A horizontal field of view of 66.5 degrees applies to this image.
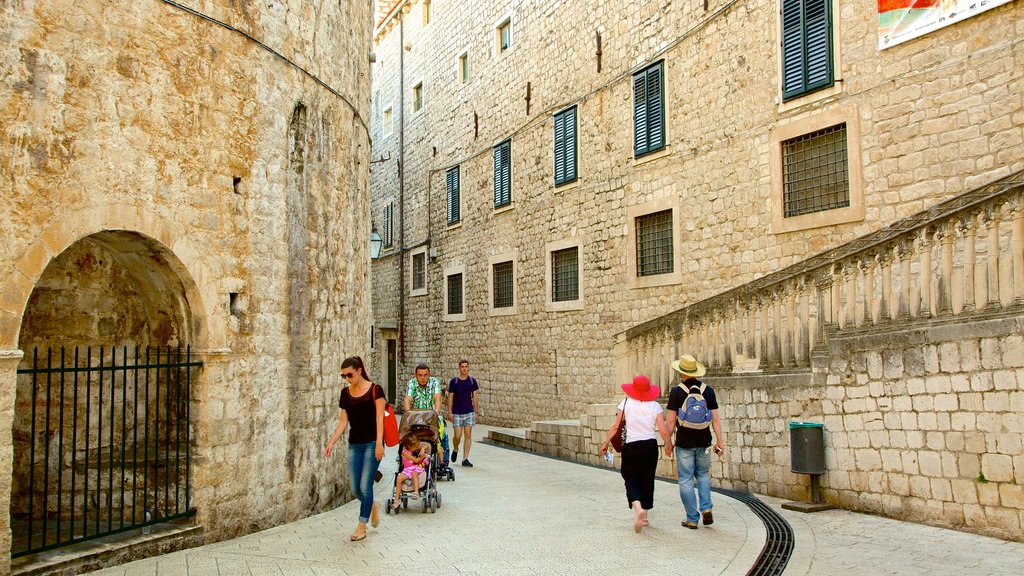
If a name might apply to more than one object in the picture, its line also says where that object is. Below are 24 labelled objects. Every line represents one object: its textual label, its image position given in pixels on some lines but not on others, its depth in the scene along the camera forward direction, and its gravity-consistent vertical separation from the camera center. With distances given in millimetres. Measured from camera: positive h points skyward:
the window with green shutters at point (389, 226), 27938 +3645
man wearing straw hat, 7359 -1019
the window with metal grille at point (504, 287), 20238 +1033
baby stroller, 8391 -1289
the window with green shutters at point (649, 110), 14531 +4085
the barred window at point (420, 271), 25141 +1797
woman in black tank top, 7066 -967
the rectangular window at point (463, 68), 22797 +7561
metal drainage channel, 5980 -1893
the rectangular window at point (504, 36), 20322 +7644
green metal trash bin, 8188 -1308
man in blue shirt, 11945 -1127
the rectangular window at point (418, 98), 26062 +7697
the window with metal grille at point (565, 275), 17359 +1143
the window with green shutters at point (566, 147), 17328 +4031
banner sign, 9344 +3838
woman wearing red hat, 7328 -1133
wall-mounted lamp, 19453 +2167
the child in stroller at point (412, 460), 8352 -1439
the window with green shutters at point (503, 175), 20250 +3971
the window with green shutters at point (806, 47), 11016 +4019
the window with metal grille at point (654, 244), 14422 +1532
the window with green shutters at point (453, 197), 23125 +3859
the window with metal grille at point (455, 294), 22945 +954
